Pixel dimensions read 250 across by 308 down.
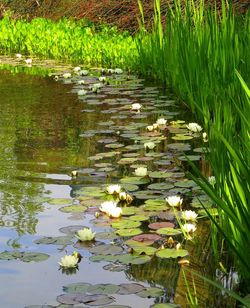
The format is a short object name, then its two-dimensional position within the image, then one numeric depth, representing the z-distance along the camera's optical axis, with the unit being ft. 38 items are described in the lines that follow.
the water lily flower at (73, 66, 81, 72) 39.73
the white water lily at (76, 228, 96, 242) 14.26
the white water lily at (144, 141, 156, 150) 21.79
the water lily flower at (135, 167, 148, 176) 18.70
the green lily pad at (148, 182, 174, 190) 17.82
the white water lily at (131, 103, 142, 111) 27.79
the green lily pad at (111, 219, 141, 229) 15.17
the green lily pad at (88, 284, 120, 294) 11.98
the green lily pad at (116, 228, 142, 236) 14.68
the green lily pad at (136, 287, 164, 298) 11.81
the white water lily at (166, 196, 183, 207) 16.02
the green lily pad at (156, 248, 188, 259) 13.29
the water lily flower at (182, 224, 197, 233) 14.30
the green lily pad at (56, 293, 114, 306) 11.55
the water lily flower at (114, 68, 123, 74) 38.55
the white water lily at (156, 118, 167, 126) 24.68
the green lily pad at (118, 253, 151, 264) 13.23
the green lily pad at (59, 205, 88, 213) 16.35
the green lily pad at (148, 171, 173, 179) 18.83
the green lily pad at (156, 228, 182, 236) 14.58
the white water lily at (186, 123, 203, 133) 23.56
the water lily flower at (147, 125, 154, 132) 24.33
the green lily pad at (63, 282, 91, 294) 12.06
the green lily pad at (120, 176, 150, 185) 18.53
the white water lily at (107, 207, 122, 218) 15.66
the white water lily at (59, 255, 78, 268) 13.02
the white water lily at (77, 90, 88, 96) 31.72
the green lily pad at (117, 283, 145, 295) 11.96
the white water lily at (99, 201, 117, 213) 15.73
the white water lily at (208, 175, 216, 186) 15.77
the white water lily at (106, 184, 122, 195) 17.12
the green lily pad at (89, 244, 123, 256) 13.83
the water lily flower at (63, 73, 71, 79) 37.26
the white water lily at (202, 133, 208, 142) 22.47
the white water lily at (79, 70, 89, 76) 38.30
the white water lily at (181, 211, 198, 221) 14.96
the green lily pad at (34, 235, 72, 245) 14.41
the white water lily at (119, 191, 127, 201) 16.92
